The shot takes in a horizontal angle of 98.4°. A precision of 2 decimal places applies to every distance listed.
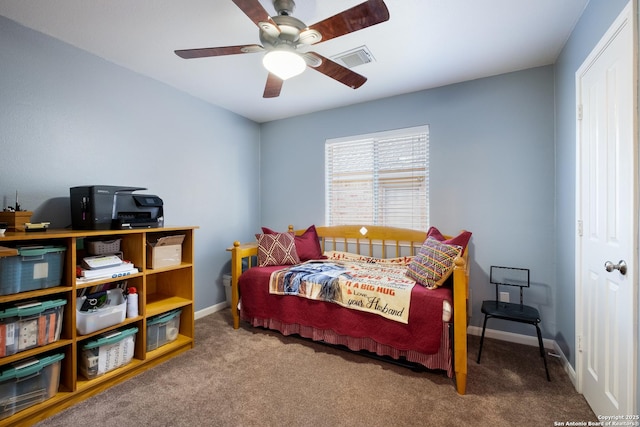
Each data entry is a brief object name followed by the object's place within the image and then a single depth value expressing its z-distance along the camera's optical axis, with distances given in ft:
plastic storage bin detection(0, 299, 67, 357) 4.76
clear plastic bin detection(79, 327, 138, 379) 5.82
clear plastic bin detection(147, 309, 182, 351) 7.04
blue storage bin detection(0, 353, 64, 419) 4.74
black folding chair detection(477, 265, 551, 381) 6.36
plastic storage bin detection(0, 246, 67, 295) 4.79
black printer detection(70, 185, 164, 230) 6.01
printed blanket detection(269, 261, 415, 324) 6.66
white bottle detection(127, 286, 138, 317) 6.57
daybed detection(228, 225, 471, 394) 6.15
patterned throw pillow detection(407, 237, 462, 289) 6.63
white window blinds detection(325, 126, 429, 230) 9.73
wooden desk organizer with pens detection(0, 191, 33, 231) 5.37
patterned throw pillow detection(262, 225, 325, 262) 10.19
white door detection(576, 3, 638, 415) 4.06
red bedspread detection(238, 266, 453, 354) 6.26
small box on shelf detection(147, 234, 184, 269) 7.10
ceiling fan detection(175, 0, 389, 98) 4.16
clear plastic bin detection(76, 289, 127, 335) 5.71
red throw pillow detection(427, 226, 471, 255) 6.87
